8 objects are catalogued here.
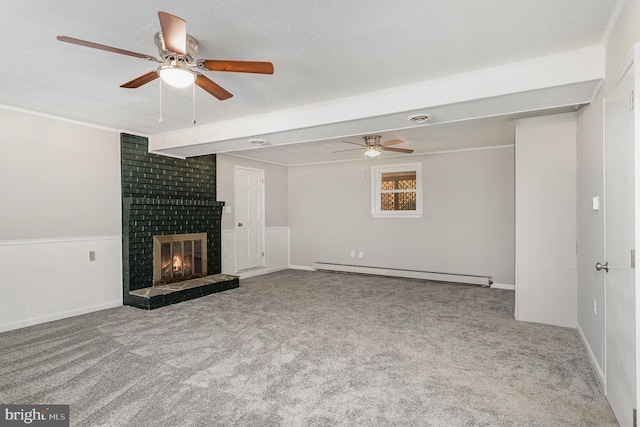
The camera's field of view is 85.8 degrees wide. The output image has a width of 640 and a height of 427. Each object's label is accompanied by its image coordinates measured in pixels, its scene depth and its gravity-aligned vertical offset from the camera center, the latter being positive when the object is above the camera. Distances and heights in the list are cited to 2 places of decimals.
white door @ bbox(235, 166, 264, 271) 6.78 -0.08
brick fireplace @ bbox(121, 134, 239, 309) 4.84 -0.01
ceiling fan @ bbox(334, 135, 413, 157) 4.96 +1.00
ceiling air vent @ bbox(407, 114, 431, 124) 3.35 +0.95
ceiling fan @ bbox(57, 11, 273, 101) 1.97 +0.97
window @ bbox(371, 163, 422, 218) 6.70 +0.45
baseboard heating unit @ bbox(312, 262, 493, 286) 5.88 -1.14
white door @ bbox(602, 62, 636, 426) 1.79 -0.22
